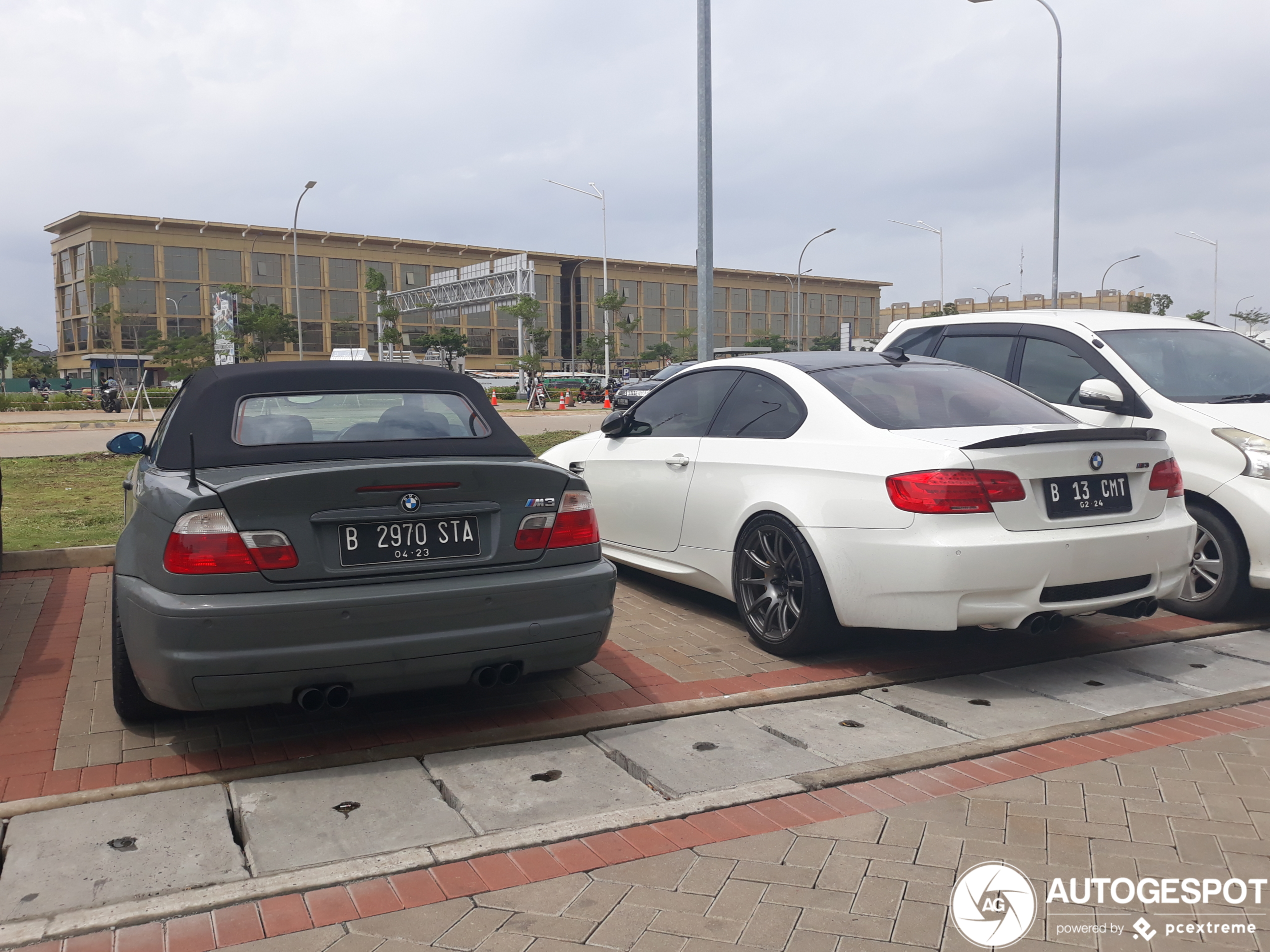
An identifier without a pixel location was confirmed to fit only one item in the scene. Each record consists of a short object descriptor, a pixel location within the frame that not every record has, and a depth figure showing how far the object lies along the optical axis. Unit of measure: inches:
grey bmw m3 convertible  140.0
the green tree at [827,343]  3462.8
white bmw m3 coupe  177.9
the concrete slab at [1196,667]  193.3
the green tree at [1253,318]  2511.1
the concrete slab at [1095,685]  182.7
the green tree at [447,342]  3161.9
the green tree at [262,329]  2426.2
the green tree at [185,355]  1759.4
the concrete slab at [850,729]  158.6
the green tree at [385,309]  2578.7
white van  233.3
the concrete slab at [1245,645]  214.1
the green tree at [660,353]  3772.1
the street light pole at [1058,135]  985.5
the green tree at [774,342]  3777.1
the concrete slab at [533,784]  135.7
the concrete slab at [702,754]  147.3
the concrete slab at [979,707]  170.6
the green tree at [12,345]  3198.8
